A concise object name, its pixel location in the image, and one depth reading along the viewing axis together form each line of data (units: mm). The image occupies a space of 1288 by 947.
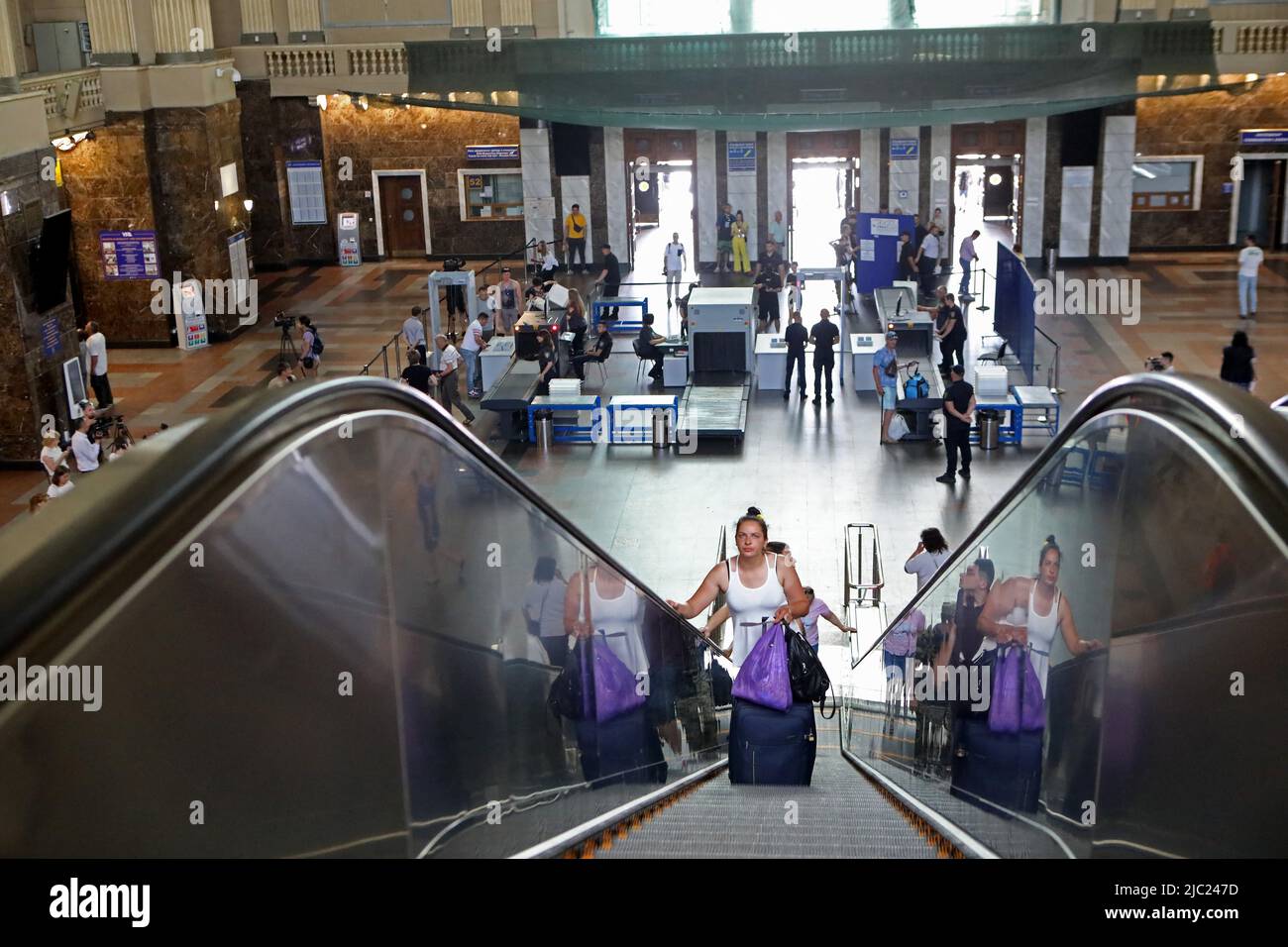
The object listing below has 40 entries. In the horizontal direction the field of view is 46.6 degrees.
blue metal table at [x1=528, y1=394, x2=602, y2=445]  18547
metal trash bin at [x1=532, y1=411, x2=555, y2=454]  18625
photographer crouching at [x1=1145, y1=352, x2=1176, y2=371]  15258
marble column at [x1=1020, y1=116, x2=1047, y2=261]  28516
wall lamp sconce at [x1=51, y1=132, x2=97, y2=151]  22558
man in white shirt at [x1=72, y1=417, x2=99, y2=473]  15711
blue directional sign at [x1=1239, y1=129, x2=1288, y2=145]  28219
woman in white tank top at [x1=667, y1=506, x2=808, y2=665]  7504
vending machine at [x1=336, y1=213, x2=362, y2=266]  30391
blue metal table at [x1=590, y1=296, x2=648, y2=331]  23750
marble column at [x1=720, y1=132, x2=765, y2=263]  29953
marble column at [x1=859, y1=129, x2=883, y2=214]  29312
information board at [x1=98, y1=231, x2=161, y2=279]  23438
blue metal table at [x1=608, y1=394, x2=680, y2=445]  18438
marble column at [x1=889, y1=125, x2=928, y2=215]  29359
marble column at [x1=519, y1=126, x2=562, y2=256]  29484
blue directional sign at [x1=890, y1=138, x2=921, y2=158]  29297
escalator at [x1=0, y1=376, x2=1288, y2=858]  2416
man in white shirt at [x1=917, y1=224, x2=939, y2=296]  26938
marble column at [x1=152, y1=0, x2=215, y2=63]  23391
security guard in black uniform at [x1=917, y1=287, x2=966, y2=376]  20344
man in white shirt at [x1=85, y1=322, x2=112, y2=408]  19500
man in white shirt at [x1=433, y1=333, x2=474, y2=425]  18688
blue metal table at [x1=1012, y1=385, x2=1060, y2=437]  17984
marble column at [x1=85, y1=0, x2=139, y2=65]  23000
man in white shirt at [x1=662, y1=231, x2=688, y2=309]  27453
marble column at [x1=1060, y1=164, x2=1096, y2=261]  28594
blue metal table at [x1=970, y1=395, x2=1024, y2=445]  17781
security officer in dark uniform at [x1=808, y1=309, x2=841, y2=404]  19312
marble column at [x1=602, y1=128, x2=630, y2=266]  29594
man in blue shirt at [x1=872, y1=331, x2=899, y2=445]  18625
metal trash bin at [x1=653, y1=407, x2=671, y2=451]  18344
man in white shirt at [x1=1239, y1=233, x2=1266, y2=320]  22922
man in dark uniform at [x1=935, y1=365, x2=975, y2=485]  16297
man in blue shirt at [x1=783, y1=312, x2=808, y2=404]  19953
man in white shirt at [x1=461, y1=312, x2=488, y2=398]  20828
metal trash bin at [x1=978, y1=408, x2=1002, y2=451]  17734
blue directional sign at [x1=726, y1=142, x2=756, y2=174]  29703
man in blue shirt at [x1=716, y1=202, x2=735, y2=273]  29391
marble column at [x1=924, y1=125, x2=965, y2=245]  29266
